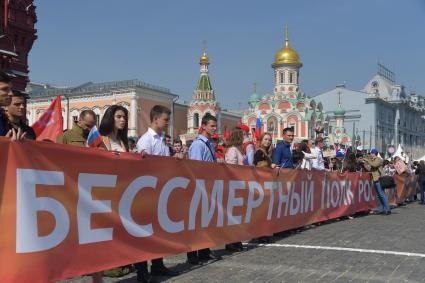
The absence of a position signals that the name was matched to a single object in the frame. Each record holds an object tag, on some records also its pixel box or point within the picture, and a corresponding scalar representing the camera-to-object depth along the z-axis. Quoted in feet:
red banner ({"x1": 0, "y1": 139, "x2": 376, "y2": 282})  14.02
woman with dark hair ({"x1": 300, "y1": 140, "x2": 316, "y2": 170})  38.29
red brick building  95.45
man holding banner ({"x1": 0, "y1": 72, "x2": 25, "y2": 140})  15.60
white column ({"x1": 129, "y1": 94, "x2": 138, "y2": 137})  206.30
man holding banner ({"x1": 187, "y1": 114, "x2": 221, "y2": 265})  23.40
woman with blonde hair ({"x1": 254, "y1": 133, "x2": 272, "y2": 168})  29.81
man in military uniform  21.95
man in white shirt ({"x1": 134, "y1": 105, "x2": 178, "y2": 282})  19.90
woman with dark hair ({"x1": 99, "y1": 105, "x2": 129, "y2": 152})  18.94
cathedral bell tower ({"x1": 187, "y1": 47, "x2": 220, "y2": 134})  236.84
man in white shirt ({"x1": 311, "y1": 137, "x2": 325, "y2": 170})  39.75
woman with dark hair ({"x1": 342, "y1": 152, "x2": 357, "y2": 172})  45.27
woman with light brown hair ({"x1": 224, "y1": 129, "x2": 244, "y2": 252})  26.92
